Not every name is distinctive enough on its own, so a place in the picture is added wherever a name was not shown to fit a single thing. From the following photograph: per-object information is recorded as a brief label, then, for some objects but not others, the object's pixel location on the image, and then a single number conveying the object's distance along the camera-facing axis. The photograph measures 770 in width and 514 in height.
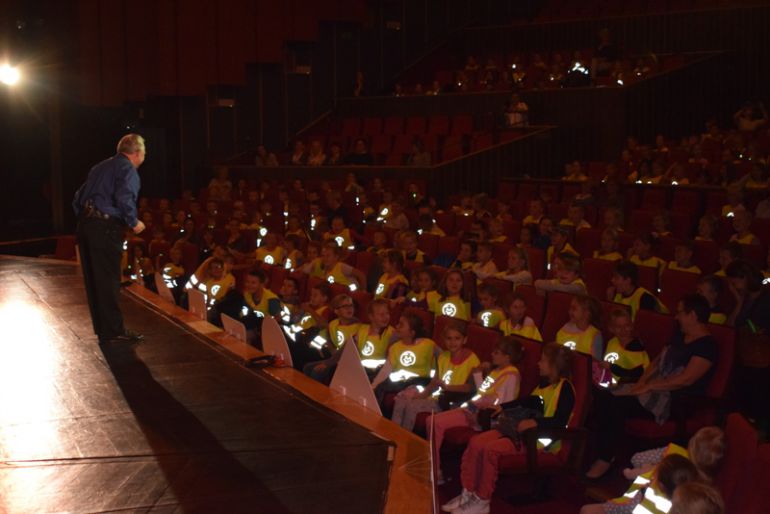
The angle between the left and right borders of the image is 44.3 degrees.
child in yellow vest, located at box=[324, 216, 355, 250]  7.38
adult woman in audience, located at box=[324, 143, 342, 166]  10.41
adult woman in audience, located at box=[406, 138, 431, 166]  9.66
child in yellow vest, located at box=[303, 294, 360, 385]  4.55
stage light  10.83
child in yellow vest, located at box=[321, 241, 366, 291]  6.05
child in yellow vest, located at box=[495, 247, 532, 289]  5.40
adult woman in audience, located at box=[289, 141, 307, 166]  10.88
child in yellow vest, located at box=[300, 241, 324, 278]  6.20
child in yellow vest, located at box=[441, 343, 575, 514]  3.36
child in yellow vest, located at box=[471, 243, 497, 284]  5.70
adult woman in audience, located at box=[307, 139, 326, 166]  10.56
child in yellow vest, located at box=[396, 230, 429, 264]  6.29
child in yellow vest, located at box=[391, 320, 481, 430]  3.90
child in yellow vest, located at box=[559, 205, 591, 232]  6.79
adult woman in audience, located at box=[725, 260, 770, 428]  4.11
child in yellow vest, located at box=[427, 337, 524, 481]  3.68
